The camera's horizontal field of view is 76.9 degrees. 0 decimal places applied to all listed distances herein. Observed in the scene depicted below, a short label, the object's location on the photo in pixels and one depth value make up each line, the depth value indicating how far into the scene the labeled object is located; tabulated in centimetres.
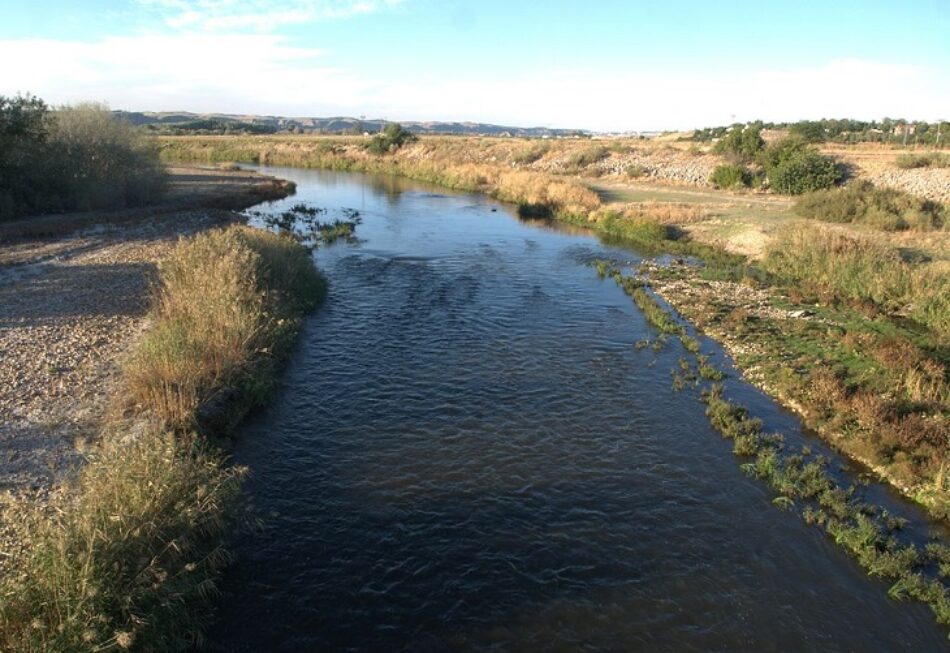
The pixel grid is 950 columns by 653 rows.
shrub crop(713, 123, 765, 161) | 6838
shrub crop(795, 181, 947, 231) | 3759
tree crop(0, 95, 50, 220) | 3353
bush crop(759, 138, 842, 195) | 5212
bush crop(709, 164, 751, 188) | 6078
